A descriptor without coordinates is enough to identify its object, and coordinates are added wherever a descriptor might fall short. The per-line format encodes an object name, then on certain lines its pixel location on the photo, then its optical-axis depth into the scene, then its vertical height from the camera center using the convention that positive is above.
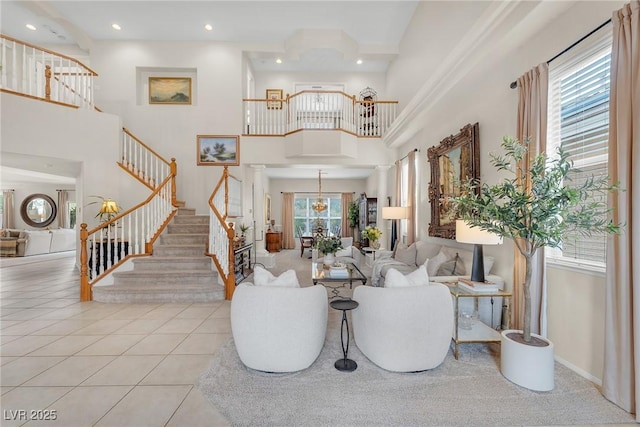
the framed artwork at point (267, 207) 10.00 +0.18
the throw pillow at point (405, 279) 2.38 -0.58
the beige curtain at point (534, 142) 2.55 +0.67
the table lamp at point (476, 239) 2.70 -0.25
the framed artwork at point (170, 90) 7.11 +3.08
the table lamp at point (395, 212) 5.87 +0.02
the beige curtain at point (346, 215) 11.42 -0.10
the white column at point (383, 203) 7.35 +0.26
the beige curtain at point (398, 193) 6.55 +0.48
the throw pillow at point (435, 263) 3.90 -0.71
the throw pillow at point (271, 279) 2.42 -0.59
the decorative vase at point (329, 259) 4.45 -0.76
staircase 4.29 -1.11
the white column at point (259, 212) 7.02 -0.02
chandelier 9.59 +0.25
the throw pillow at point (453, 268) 3.79 -0.75
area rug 1.80 -1.32
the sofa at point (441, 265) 3.06 -0.79
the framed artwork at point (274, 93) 8.61 +3.65
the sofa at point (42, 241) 8.54 -0.99
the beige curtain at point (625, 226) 1.78 -0.07
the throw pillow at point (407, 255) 5.02 -0.78
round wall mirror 10.67 +0.00
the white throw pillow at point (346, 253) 6.65 -0.97
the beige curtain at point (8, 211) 10.45 -0.05
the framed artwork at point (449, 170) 3.78 +0.66
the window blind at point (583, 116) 2.19 +0.84
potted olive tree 1.90 -0.05
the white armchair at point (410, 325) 2.20 -0.90
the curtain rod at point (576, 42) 2.12 +1.44
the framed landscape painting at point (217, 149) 6.97 +1.56
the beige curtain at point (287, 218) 11.38 -0.26
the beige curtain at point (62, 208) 10.88 +0.08
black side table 2.32 -1.24
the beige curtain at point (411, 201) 5.66 +0.25
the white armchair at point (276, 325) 2.21 -0.91
